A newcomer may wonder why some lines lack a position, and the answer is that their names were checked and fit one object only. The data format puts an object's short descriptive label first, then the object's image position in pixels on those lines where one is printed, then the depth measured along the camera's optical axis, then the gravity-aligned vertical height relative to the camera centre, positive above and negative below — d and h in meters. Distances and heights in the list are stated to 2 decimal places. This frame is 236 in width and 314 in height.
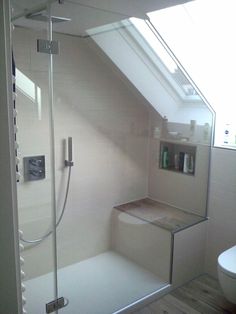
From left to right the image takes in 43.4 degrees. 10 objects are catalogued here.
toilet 1.94 -1.02
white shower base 2.23 -1.38
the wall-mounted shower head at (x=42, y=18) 2.02 +0.69
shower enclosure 2.25 -0.37
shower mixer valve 2.33 -0.40
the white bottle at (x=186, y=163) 2.83 -0.42
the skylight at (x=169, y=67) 2.44 +0.47
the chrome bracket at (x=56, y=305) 2.13 -1.37
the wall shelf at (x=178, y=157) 2.82 -0.37
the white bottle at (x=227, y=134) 2.60 -0.12
